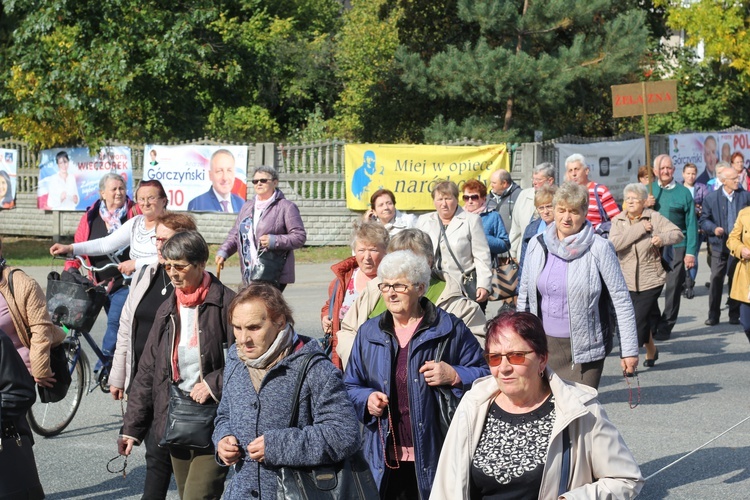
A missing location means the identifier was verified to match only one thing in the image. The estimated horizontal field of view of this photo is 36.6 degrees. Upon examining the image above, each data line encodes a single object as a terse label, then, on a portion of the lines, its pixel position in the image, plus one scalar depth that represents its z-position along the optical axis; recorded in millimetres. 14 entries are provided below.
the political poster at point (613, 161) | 23555
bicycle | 8570
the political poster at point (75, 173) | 24062
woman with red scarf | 5402
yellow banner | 21500
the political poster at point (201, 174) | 22406
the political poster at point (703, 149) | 26422
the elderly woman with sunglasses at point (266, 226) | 10273
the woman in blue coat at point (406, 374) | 5184
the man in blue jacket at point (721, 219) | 14000
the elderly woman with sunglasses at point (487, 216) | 10438
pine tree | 25766
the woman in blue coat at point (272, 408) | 4172
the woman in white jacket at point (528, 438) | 3941
